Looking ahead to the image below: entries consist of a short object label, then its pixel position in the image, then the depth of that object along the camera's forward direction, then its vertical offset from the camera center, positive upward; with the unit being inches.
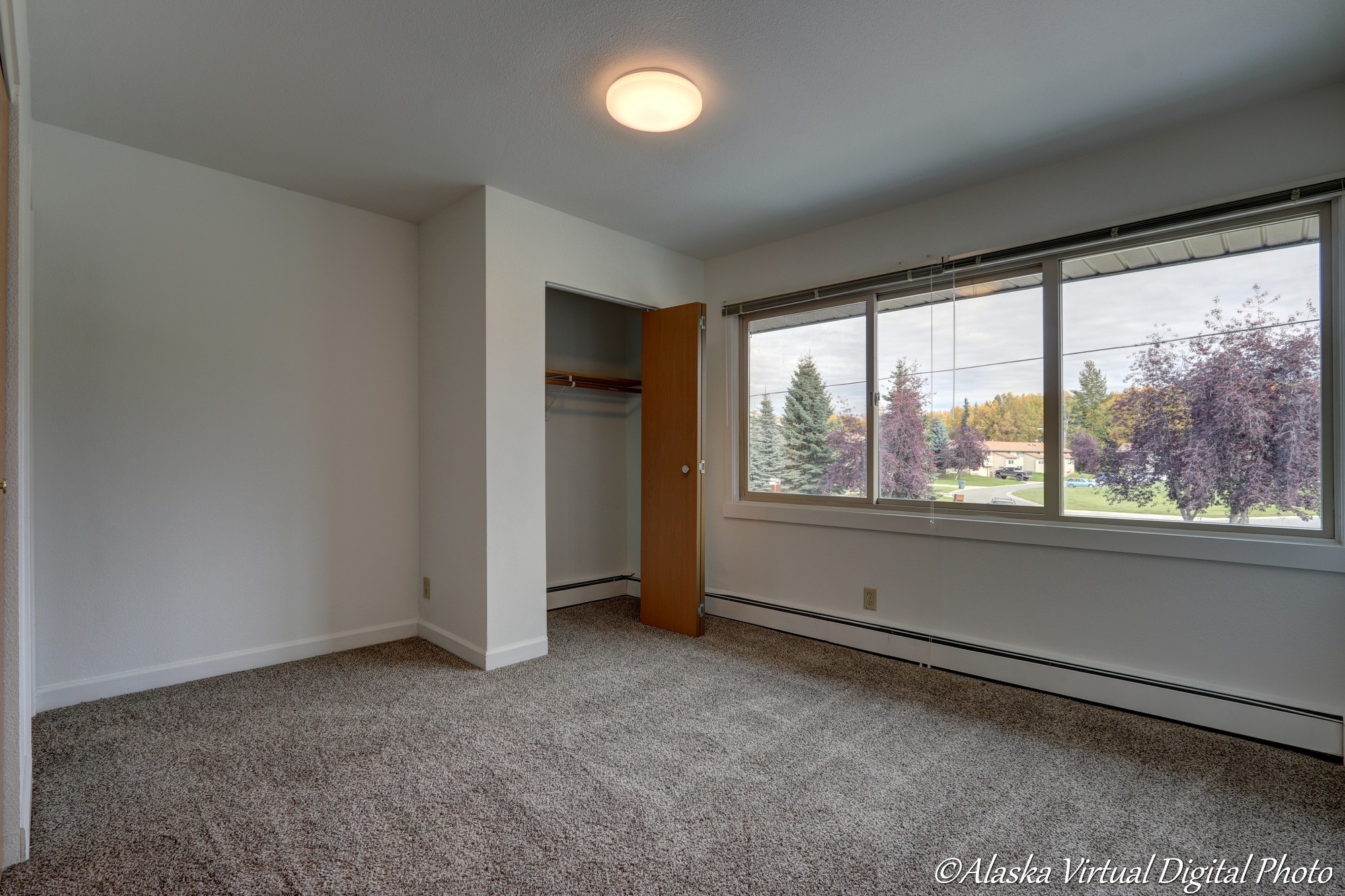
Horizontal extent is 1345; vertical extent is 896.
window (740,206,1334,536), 94.2 +10.8
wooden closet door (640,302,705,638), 148.5 -6.1
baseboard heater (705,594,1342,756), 90.4 -40.4
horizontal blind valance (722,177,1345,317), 92.0 +35.8
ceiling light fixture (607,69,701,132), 86.4 +48.7
